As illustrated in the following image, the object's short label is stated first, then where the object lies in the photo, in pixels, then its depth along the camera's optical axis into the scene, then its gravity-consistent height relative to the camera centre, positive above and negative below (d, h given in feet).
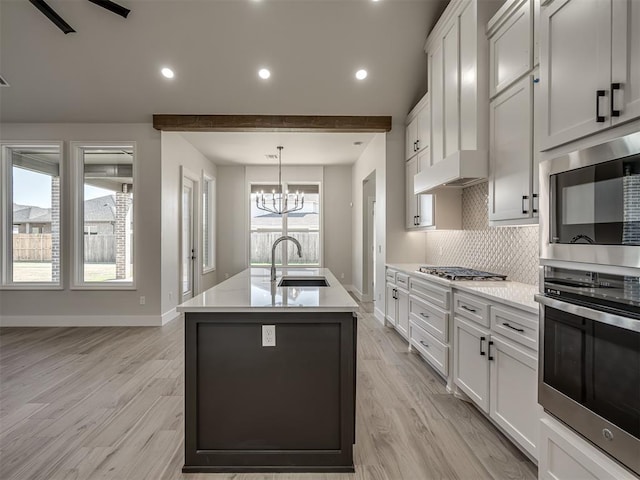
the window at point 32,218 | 17.26 +0.93
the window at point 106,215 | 17.19 +1.10
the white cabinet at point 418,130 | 13.57 +4.45
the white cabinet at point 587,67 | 4.07 +2.20
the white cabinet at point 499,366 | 6.31 -2.64
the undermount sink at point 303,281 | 10.99 -1.34
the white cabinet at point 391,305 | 15.04 -2.89
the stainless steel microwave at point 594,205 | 3.96 +0.43
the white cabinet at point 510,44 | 7.38 +4.34
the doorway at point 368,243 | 23.24 -0.30
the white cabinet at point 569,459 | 4.27 -2.86
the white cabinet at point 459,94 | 9.10 +4.11
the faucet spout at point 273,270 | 9.51 -0.87
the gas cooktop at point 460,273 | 9.62 -1.00
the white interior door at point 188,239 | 20.21 -0.07
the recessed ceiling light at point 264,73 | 14.10 +6.51
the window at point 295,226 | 27.25 +0.92
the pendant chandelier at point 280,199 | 26.43 +2.92
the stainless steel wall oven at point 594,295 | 3.97 -0.70
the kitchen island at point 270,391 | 6.59 -2.82
